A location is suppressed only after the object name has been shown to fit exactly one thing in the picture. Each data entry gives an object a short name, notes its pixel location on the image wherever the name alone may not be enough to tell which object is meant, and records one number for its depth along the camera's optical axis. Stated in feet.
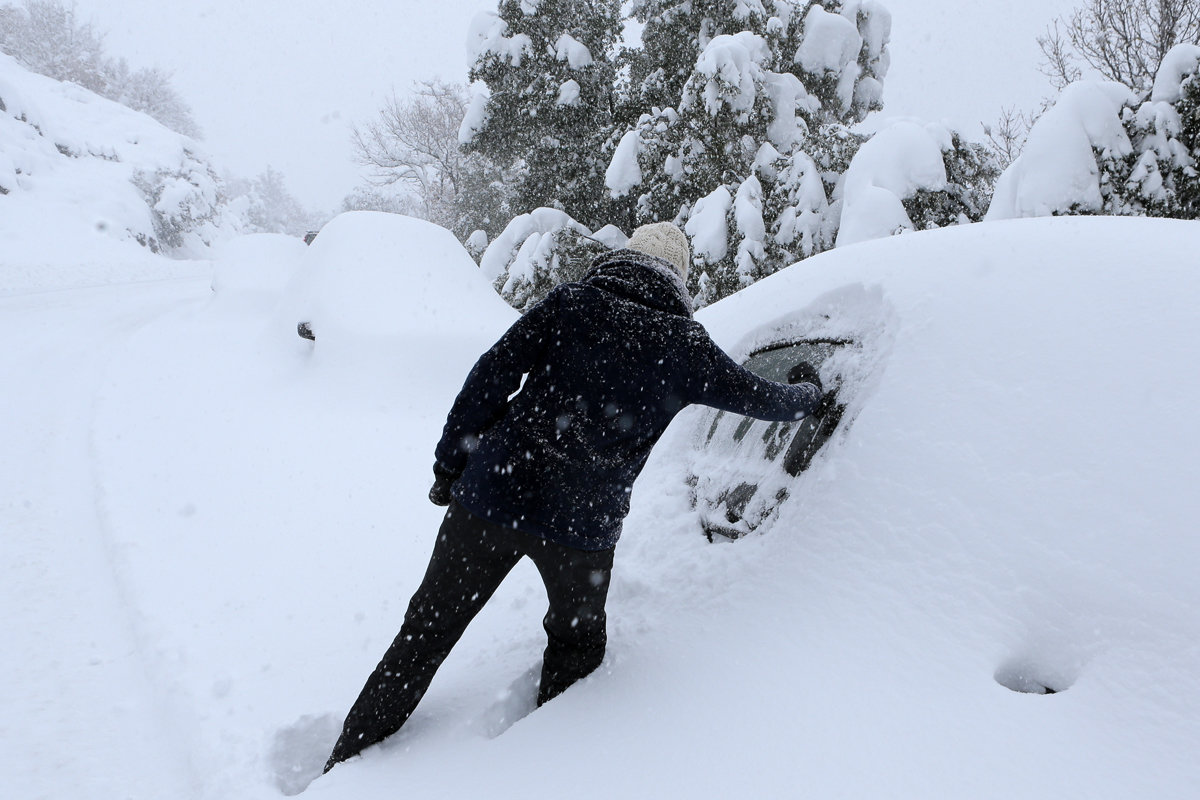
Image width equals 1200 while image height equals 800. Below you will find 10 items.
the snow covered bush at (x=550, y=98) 37.24
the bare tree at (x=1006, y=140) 48.60
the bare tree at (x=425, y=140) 76.95
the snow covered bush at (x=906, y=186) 19.85
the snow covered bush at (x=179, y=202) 87.81
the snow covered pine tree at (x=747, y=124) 25.03
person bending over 5.37
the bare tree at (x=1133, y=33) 36.22
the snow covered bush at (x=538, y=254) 29.91
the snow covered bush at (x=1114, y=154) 17.16
